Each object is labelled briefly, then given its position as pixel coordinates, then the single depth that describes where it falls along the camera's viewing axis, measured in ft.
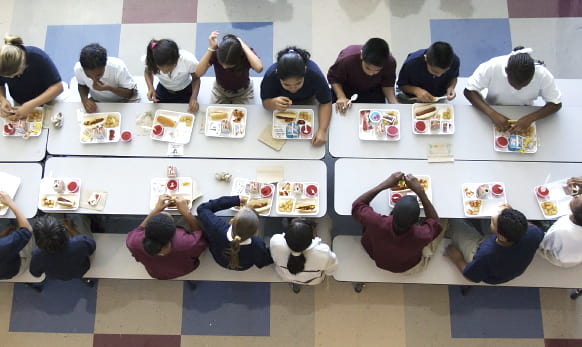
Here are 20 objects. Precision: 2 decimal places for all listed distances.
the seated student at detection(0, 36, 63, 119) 10.26
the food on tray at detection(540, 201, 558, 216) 9.89
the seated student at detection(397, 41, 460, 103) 10.14
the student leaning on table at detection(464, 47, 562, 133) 9.98
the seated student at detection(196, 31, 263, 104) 9.73
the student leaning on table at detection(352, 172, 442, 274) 8.81
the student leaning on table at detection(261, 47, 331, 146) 9.87
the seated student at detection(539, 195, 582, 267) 9.27
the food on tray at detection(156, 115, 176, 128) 10.69
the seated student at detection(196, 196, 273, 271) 9.07
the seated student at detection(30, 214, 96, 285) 9.43
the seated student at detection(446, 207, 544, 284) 8.90
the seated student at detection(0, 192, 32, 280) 9.70
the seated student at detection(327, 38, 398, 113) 9.87
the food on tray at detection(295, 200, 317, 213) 10.05
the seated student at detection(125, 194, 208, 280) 8.93
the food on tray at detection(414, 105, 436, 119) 10.59
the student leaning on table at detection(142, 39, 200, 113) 9.81
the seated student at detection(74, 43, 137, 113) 9.87
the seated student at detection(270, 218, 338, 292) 8.69
